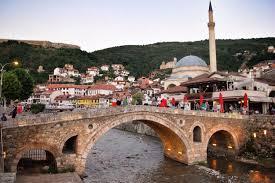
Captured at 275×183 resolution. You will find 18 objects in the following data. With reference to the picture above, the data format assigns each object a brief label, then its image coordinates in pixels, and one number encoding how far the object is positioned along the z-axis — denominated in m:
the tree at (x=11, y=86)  40.39
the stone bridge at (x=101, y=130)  16.88
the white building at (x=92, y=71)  118.49
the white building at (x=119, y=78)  113.36
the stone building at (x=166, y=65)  119.62
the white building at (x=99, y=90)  88.25
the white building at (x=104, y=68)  130.77
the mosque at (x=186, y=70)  54.84
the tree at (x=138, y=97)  59.38
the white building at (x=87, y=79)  114.06
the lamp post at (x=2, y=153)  15.25
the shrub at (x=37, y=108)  49.94
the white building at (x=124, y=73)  126.96
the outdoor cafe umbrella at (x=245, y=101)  27.18
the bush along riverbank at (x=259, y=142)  24.51
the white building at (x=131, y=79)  119.50
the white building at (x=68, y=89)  91.69
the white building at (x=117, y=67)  132.15
